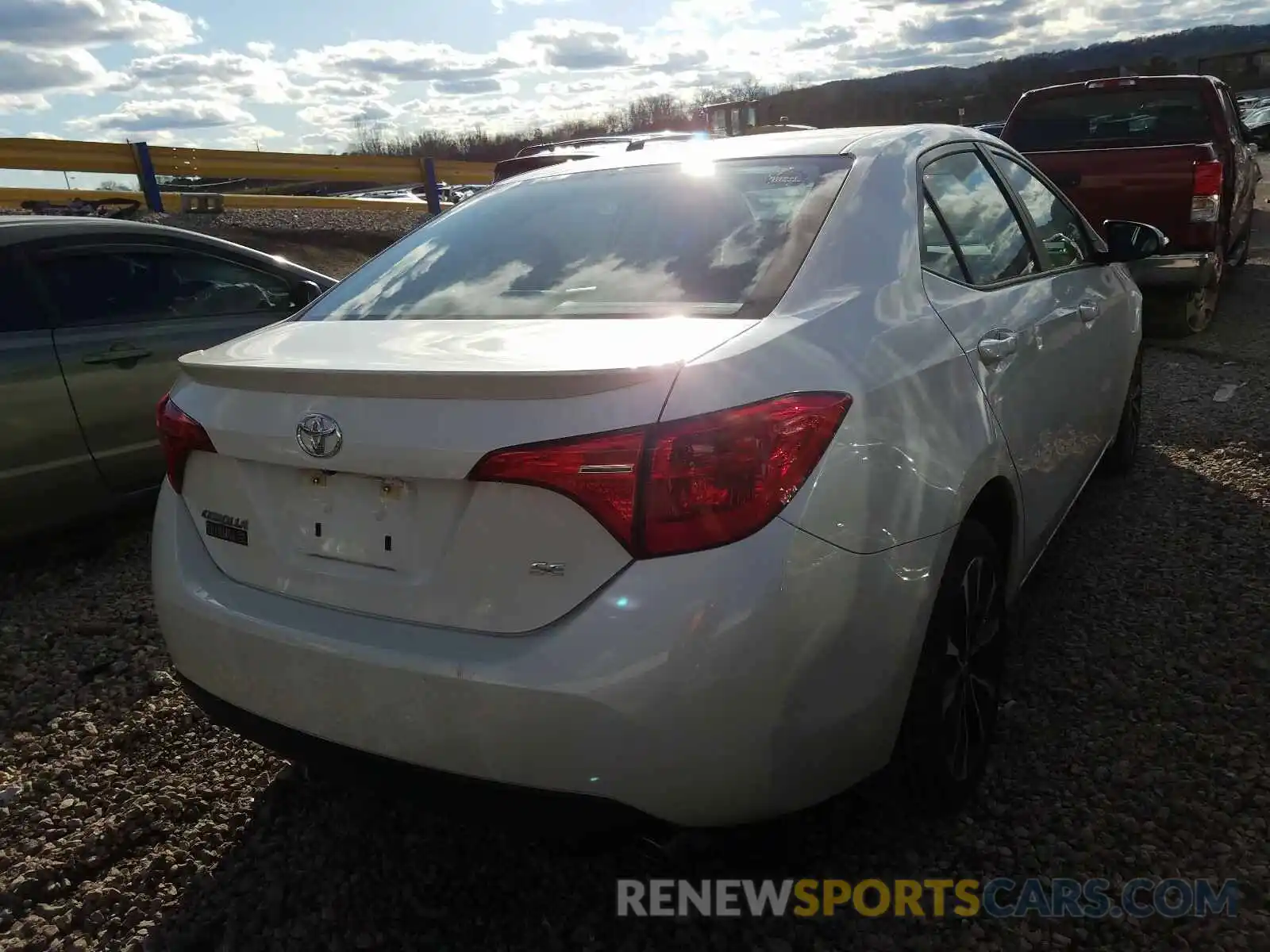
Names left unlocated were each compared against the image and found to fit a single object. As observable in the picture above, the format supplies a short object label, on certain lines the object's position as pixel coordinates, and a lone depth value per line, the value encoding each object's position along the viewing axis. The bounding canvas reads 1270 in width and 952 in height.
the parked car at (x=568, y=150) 10.31
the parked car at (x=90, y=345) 3.94
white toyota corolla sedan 1.64
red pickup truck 6.82
